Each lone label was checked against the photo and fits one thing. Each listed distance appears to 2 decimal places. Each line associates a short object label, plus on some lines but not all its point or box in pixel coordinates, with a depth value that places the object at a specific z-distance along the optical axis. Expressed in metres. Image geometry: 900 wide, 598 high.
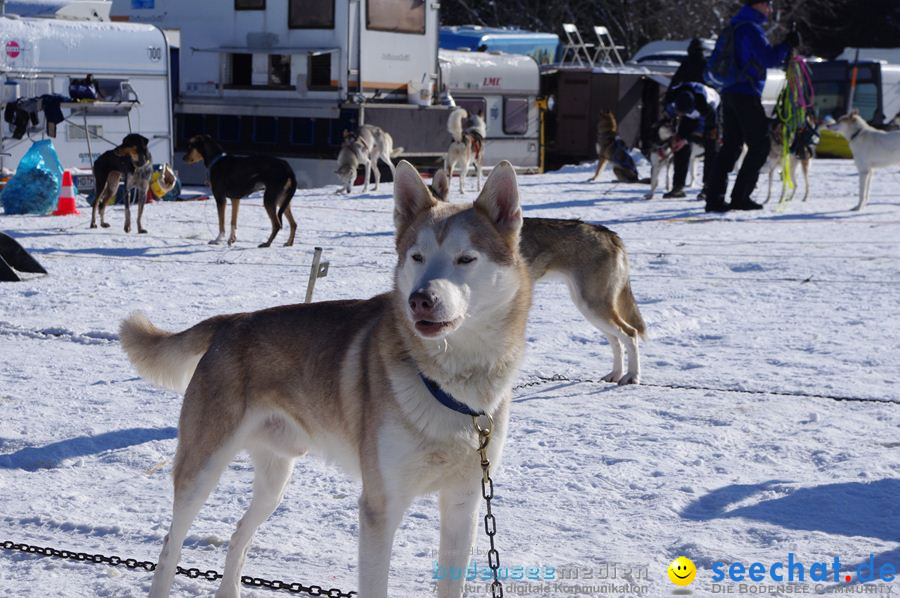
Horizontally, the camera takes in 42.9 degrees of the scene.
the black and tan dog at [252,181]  10.32
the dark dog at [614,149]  16.44
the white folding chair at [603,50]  25.92
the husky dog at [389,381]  2.58
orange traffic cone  12.33
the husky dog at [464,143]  15.63
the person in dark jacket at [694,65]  15.41
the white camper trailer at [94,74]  13.27
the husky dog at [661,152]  14.41
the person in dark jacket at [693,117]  13.85
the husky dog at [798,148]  13.61
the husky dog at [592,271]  5.54
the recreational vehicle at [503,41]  24.94
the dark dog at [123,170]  11.18
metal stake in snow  5.49
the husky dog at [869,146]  13.80
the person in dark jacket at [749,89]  10.92
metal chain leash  2.60
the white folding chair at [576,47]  24.72
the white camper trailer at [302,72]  15.77
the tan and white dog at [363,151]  14.67
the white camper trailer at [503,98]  18.52
